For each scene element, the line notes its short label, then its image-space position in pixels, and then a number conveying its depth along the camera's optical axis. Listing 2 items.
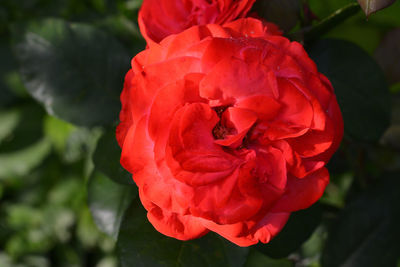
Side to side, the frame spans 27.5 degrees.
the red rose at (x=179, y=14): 0.35
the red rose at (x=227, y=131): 0.32
